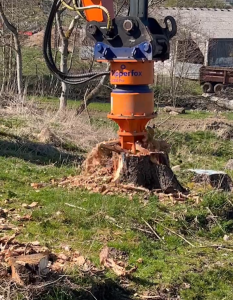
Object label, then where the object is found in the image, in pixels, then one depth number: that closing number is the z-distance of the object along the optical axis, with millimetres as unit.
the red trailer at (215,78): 30047
